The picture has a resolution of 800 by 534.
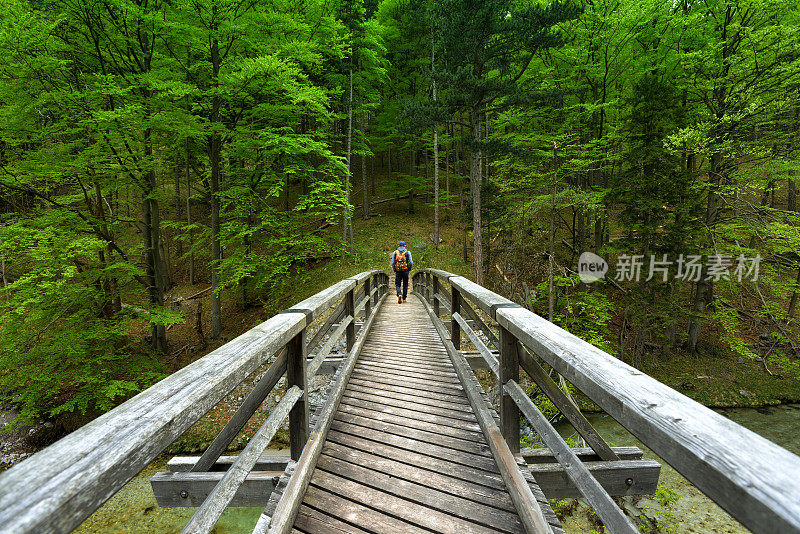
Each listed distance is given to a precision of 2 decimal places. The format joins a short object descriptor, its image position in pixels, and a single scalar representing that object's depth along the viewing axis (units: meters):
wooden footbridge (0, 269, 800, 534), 0.80
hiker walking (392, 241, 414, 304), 8.86
